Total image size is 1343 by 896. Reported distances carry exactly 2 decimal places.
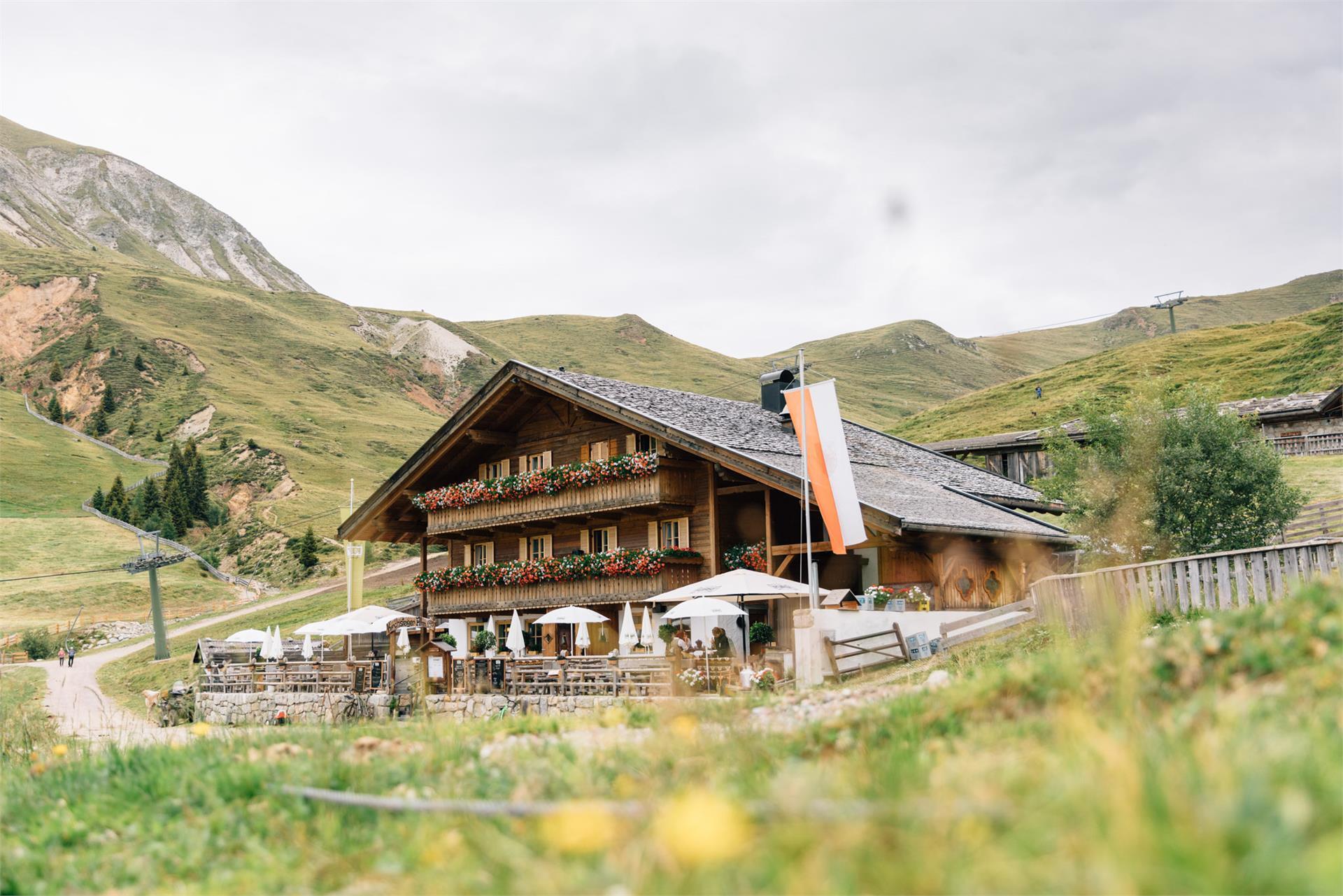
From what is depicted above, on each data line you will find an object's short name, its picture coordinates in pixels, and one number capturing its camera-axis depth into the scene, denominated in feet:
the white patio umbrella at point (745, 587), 76.89
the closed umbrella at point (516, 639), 93.71
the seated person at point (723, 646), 83.02
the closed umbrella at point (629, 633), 87.20
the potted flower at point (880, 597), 78.89
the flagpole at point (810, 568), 72.77
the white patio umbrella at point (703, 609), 75.72
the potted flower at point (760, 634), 86.02
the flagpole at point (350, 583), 116.89
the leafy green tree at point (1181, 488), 96.63
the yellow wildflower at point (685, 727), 22.11
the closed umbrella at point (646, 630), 86.28
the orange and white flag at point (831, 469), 74.23
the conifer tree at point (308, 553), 250.57
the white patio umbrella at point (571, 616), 90.99
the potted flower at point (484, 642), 107.76
